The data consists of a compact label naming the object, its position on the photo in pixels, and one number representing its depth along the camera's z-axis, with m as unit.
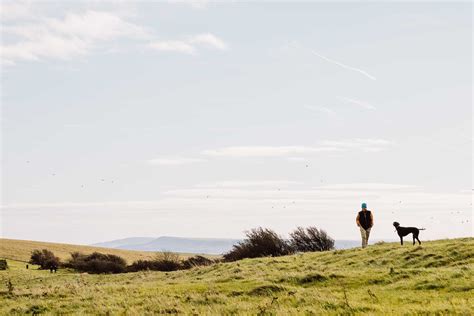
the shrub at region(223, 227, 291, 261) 45.88
